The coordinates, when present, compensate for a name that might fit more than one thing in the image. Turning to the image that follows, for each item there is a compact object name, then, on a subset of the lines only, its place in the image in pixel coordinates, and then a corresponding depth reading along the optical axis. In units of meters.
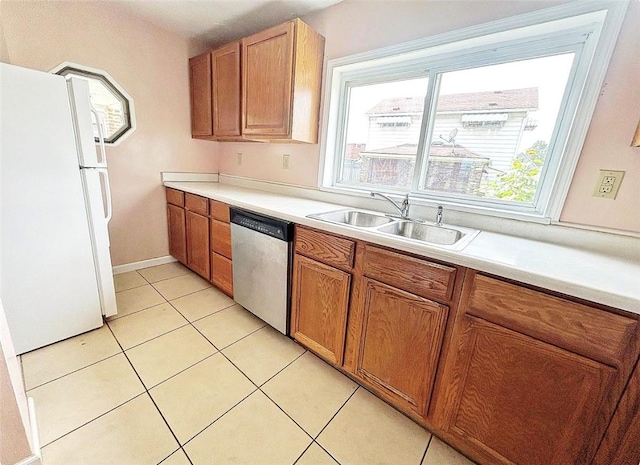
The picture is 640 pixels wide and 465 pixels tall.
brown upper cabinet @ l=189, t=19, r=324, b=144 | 1.75
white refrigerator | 1.26
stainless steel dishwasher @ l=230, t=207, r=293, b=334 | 1.56
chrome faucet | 1.57
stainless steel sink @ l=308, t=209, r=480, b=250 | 1.39
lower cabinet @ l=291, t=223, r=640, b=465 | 0.76
